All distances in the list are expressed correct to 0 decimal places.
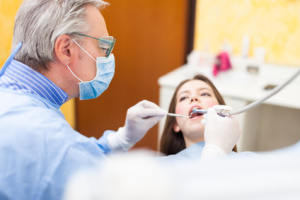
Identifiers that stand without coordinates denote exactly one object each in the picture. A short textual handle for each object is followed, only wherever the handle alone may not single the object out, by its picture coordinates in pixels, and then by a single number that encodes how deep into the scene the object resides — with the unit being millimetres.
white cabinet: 2029
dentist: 749
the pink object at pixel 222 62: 2393
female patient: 1353
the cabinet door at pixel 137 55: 1832
